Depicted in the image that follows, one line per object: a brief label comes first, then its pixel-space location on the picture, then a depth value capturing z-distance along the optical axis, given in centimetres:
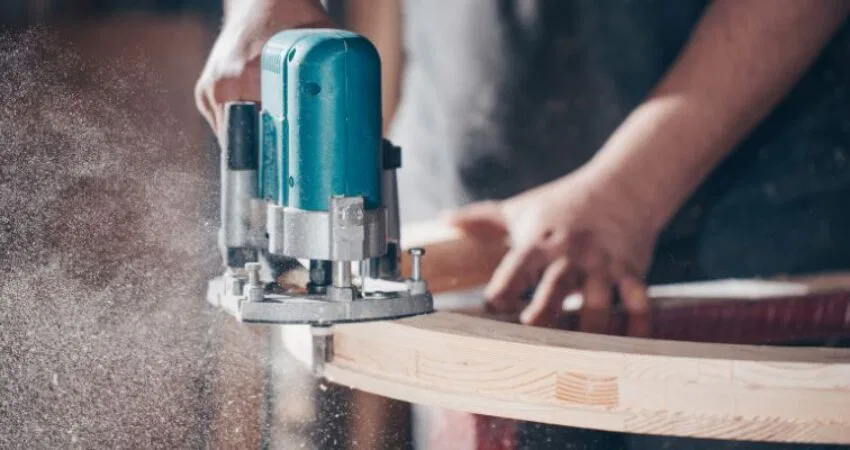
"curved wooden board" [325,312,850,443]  141
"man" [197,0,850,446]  178
